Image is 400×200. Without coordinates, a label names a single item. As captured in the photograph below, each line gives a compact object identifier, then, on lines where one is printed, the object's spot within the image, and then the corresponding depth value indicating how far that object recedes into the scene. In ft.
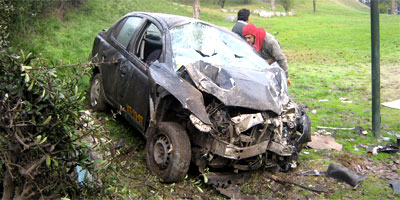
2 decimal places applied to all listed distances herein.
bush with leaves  7.32
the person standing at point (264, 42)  23.40
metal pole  22.77
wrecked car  15.48
